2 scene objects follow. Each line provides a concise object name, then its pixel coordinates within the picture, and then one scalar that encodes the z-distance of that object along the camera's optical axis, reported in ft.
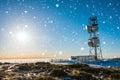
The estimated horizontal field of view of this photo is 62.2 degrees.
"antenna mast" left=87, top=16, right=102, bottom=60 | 143.11
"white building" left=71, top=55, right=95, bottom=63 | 143.50
